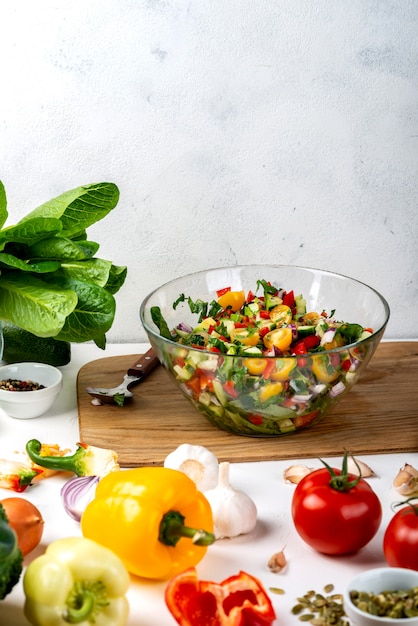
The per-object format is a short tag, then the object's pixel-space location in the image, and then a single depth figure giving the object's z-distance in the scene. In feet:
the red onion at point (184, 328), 5.42
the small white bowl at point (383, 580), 3.32
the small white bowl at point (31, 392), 5.20
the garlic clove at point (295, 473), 4.57
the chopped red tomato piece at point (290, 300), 5.44
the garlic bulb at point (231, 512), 4.05
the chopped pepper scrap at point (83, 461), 4.55
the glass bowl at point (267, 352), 4.69
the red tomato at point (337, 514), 3.76
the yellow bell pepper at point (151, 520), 3.57
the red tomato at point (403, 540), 3.61
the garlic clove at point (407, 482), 4.49
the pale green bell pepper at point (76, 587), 3.17
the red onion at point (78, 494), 4.17
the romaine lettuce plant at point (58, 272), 5.00
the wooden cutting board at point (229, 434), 4.90
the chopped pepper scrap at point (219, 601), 3.34
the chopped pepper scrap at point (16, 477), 4.47
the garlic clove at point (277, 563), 3.83
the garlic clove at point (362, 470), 4.64
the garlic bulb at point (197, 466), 4.42
